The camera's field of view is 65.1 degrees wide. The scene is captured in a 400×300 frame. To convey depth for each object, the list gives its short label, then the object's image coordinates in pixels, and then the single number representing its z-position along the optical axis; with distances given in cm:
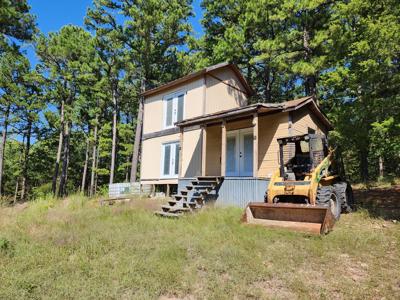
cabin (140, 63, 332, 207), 1177
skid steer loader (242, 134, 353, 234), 760
